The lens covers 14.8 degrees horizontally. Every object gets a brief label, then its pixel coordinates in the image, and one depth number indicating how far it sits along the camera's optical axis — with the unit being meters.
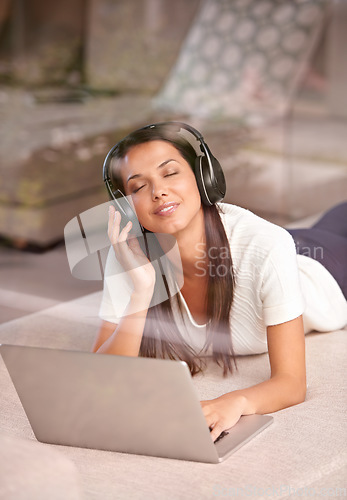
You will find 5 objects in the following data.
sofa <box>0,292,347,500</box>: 2.01
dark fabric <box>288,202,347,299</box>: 2.86
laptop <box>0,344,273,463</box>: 2.10
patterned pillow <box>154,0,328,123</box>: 6.18
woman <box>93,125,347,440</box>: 2.34
